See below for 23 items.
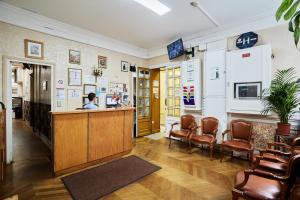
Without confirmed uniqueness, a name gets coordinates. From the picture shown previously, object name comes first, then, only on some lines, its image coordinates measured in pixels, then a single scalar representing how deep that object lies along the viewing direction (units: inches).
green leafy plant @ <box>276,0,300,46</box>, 39.6
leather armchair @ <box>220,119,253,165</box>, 126.2
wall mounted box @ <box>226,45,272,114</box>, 129.4
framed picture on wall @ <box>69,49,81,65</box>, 162.0
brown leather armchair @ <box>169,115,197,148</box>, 164.0
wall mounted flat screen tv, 185.6
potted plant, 113.6
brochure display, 175.2
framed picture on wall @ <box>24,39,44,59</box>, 135.6
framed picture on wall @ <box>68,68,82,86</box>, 161.8
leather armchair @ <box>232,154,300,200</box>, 57.4
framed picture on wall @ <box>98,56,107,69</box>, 185.8
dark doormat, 93.0
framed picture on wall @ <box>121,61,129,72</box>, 209.8
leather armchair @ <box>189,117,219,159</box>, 145.9
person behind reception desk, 138.3
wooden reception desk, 111.2
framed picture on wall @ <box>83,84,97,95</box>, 173.0
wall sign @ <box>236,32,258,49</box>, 140.6
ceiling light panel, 121.5
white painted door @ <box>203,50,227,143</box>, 157.6
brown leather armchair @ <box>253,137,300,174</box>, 75.7
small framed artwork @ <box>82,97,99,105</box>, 172.4
